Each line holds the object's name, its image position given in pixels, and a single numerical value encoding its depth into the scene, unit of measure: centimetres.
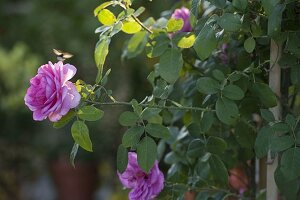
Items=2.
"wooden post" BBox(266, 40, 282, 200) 280
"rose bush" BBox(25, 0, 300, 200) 271
